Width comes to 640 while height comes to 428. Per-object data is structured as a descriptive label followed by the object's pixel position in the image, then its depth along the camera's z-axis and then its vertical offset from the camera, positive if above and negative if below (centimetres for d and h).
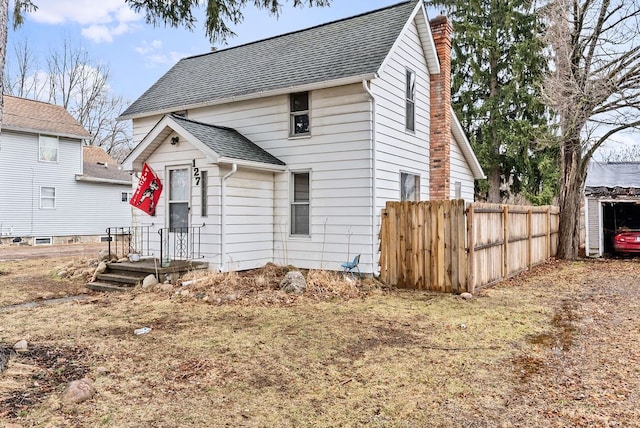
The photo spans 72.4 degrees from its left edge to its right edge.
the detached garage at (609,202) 1466 +75
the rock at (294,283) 824 -114
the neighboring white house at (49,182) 1995 +210
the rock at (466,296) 803 -133
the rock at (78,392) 363 -143
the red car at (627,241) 1430 -57
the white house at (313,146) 948 +184
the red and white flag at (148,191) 1044 +79
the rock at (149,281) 880 -117
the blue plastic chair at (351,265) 927 -88
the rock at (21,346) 491 -139
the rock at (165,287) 852 -125
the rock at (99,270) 979 -103
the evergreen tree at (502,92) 1884 +610
